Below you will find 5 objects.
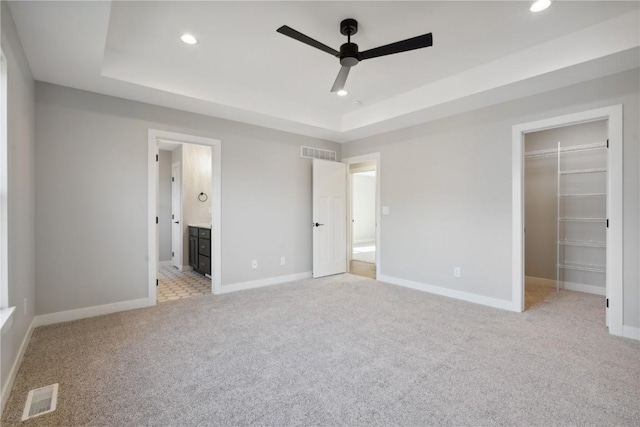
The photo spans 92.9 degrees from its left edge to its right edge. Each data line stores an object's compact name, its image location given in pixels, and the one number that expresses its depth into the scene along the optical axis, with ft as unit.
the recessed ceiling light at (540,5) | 7.43
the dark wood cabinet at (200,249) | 16.74
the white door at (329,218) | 17.16
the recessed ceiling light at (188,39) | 8.88
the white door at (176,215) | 19.52
